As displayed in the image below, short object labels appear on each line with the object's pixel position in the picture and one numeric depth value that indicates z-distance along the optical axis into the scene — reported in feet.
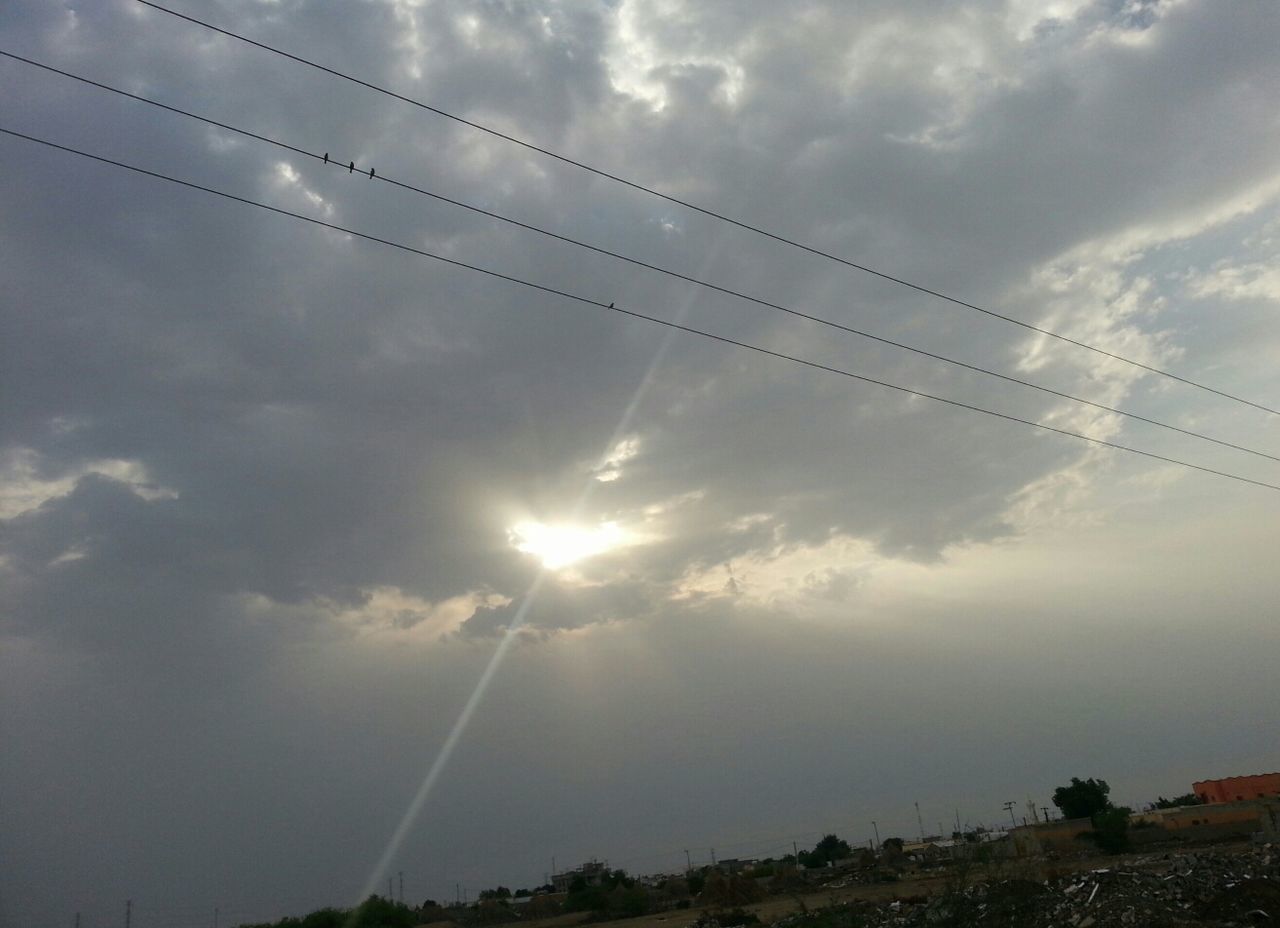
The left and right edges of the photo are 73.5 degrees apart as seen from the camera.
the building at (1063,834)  240.14
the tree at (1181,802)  399.07
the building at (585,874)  441.64
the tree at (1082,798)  360.69
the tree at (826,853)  458.50
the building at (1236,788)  346.37
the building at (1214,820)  200.72
